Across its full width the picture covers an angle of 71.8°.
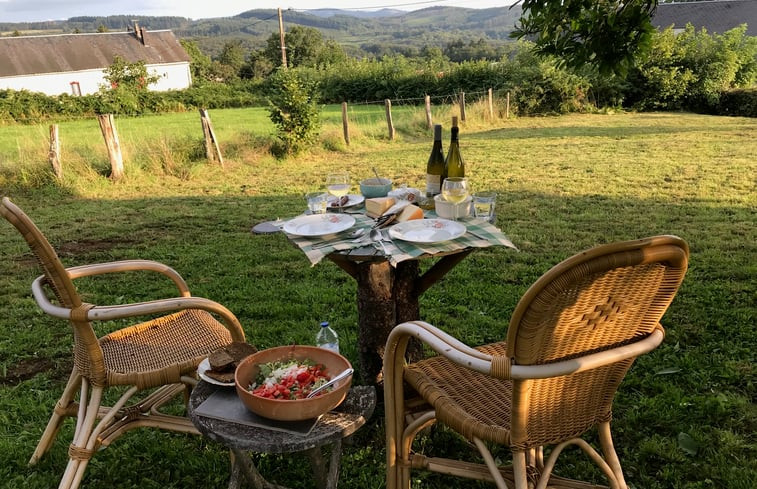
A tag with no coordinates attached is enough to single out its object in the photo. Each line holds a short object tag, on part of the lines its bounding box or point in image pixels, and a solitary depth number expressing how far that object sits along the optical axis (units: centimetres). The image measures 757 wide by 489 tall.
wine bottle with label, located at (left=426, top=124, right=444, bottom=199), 261
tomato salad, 161
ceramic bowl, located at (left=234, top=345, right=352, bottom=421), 154
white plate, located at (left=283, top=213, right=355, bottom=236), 217
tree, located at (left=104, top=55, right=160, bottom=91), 2494
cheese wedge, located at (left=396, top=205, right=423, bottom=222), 225
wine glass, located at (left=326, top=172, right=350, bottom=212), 266
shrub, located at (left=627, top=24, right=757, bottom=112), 1688
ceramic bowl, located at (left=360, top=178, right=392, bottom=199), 267
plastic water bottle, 268
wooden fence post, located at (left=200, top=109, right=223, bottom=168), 853
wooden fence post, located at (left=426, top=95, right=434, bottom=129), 1254
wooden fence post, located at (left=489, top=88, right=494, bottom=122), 1433
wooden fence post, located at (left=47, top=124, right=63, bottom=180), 727
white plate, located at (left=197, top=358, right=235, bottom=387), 172
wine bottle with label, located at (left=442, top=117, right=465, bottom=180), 272
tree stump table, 232
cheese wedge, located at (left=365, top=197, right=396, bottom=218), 238
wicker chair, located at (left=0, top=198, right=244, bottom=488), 177
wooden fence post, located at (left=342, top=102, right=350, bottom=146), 1058
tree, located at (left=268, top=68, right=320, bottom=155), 909
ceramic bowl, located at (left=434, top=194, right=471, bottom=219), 231
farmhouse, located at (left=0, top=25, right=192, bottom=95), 3828
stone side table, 148
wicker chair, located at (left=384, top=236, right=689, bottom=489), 121
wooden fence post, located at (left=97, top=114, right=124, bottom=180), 745
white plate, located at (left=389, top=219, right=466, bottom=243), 204
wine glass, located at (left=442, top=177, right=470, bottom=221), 229
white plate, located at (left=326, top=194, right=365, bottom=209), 258
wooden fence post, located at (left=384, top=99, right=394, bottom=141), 1137
